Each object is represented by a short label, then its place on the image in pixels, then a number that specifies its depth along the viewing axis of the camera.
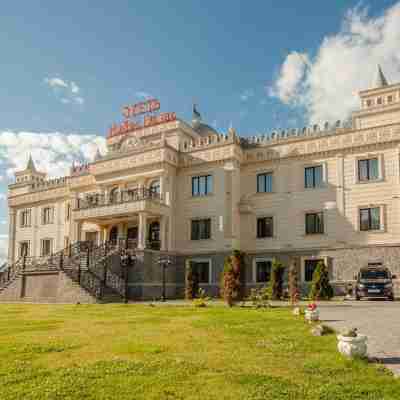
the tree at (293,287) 19.21
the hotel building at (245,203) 26.16
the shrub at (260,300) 18.41
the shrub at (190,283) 27.91
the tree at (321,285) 23.62
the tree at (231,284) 18.97
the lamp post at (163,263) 25.51
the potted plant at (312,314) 12.33
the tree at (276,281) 25.91
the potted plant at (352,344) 6.90
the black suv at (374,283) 22.27
